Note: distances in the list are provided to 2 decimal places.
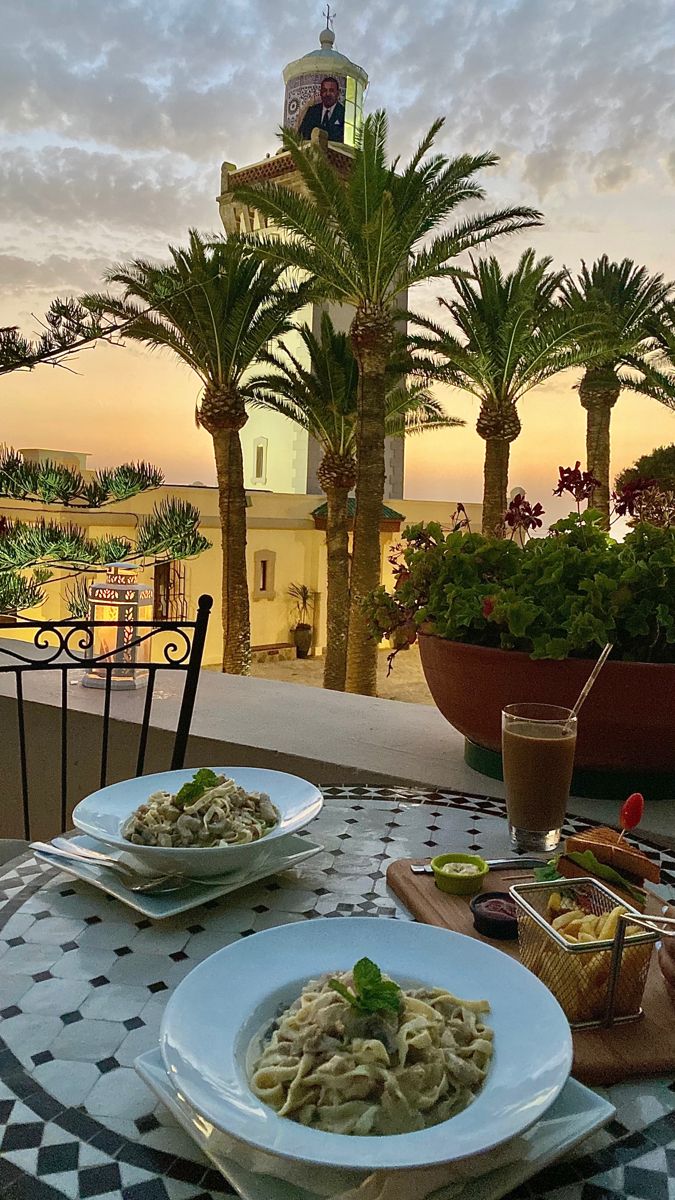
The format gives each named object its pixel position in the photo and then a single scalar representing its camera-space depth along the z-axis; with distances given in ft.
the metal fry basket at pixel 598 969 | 2.44
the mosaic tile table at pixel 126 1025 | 1.97
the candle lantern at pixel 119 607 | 11.33
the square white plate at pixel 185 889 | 3.25
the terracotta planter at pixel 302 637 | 59.93
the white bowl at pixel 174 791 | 3.36
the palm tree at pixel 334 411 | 38.68
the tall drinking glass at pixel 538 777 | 4.07
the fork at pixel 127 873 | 3.39
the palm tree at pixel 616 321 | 40.47
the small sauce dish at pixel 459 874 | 3.36
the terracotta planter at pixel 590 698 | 5.16
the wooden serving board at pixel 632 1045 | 2.33
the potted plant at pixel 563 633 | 5.23
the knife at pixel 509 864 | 3.60
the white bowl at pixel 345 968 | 1.80
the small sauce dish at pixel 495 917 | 3.03
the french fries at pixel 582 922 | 2.50
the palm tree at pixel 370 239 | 28.73
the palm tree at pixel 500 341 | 33.91
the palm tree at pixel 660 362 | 40.14
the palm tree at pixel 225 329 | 32.32
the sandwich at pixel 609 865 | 3.14
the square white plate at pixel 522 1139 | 1.86
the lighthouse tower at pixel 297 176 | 69.62
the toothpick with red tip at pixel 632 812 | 3.56
